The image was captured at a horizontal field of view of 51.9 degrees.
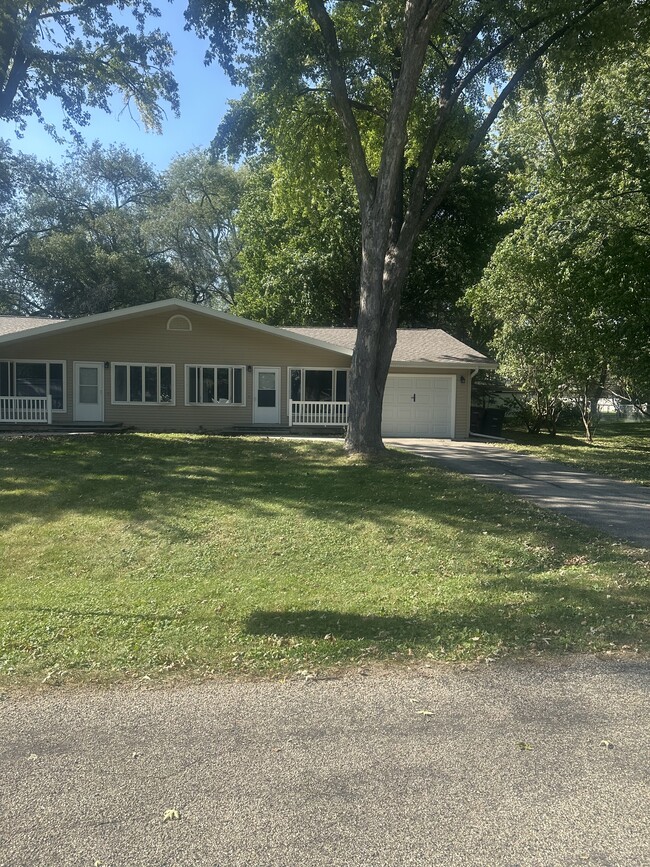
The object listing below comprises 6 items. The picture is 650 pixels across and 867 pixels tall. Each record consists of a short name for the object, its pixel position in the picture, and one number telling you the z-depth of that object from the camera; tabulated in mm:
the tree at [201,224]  40156
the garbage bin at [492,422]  23703
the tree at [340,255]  29484
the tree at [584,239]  17344
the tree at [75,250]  33500
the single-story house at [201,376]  20906
